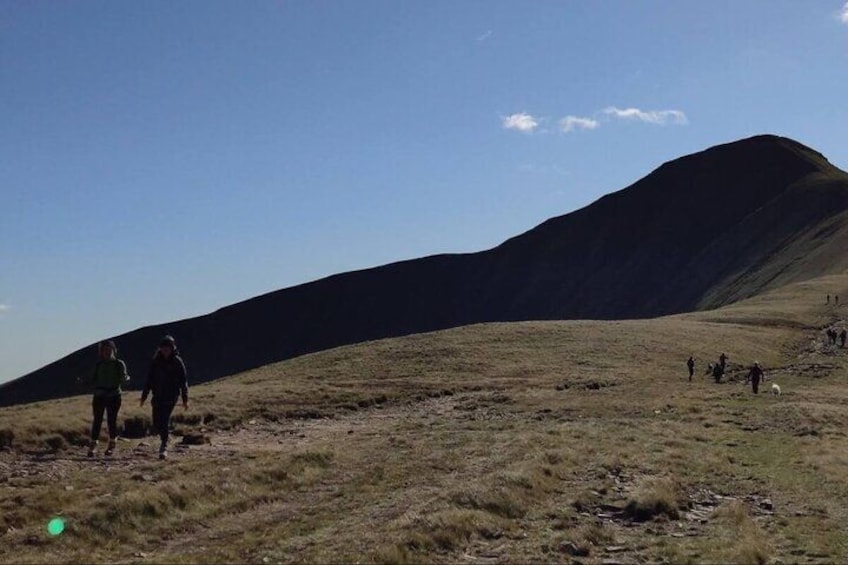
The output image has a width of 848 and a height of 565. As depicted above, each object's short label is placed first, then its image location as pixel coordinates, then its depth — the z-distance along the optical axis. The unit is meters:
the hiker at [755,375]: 42.19
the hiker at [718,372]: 49.09
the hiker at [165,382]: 19.30
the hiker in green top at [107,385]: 19.44
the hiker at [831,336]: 65.24
